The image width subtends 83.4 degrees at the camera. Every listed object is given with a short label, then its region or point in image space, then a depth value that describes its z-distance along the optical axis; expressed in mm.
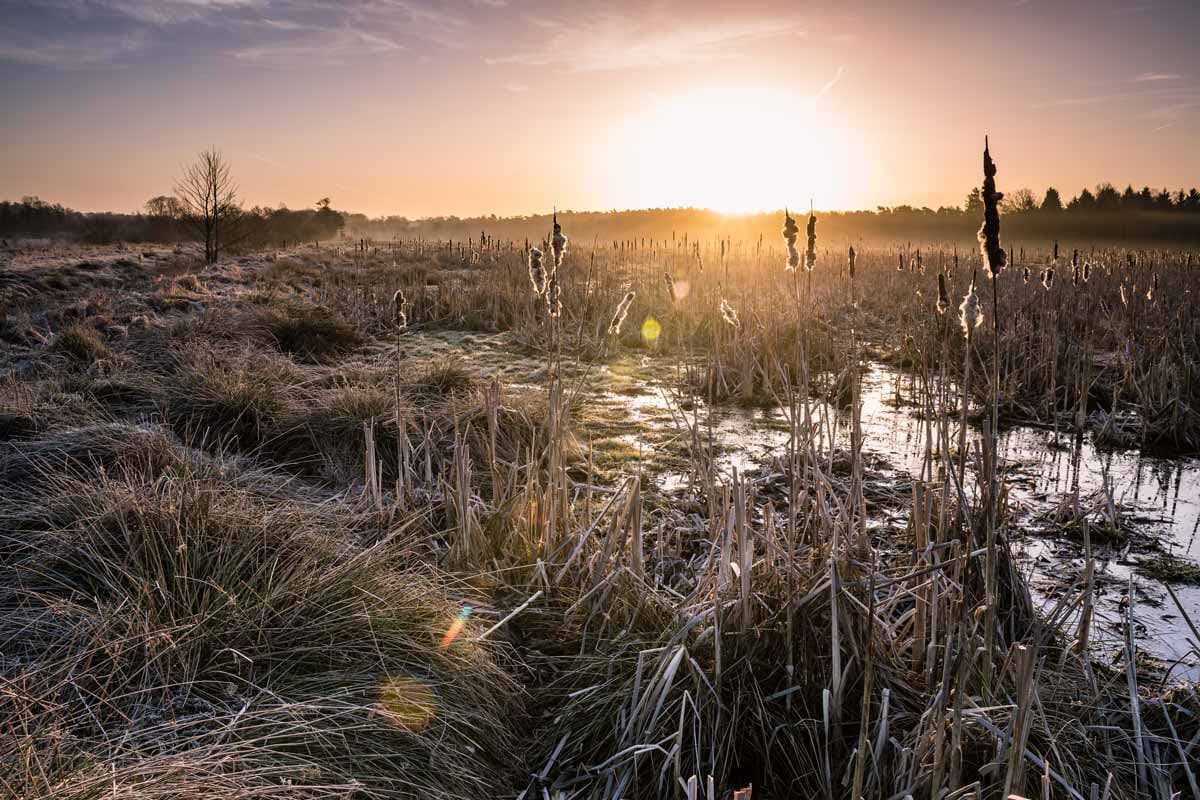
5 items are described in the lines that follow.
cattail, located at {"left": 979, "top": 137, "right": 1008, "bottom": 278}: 1452
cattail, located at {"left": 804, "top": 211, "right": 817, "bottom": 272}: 2996
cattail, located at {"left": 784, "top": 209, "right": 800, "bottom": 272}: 3176
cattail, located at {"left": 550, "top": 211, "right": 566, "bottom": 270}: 2955
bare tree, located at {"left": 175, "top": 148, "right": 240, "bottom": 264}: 24469
